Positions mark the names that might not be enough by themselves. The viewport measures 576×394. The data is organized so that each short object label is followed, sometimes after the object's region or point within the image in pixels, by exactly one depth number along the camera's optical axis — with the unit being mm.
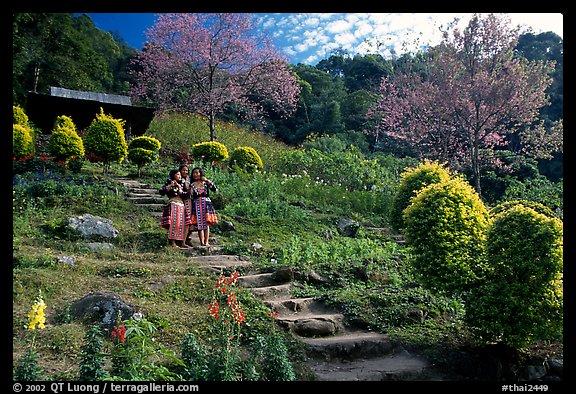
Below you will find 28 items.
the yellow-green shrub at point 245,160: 12273
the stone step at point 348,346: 4426
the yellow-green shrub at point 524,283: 4035
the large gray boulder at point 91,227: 6789
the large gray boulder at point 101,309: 4258
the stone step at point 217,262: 6137
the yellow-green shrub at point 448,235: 4562
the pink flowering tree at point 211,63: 14062
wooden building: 13516
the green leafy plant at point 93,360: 2836
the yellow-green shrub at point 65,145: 9703
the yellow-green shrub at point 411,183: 8039
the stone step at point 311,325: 4773
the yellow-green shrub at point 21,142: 9430
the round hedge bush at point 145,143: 11453
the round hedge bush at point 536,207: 4566
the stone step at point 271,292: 5609
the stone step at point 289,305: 5250
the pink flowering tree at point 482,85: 10211
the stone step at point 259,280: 5949
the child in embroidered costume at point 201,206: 7273
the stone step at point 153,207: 8547
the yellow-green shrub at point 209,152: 12008
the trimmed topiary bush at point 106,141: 9992
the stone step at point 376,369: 4039
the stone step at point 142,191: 9352
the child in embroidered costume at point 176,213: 7004
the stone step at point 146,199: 8781
